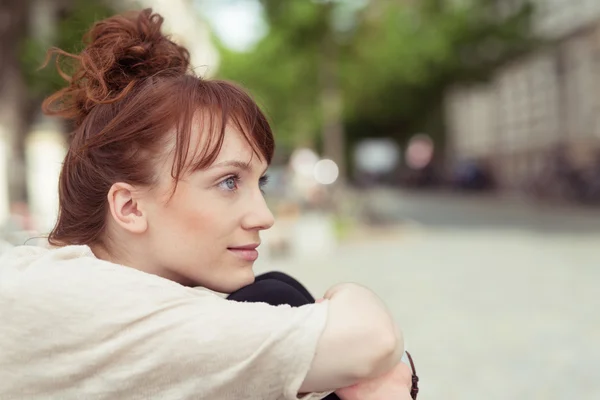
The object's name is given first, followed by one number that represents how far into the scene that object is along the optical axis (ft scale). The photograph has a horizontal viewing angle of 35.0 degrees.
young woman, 4.50
